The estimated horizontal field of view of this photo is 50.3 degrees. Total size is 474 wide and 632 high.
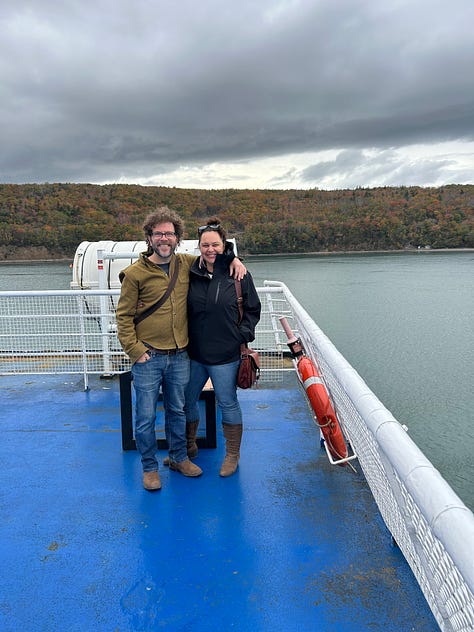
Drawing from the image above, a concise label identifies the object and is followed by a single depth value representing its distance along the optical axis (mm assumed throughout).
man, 2258
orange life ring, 2471
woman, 2318
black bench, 2973
